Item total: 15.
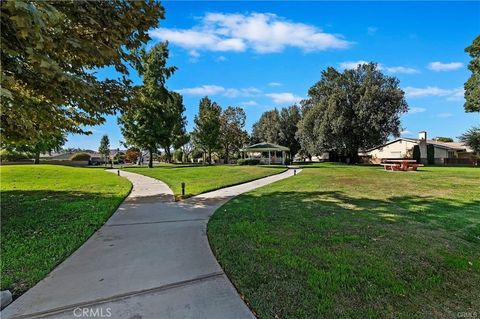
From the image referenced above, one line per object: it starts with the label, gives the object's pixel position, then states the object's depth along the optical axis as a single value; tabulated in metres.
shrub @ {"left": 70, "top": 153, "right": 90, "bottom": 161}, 54.75
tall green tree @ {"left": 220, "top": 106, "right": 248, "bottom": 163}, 50.59
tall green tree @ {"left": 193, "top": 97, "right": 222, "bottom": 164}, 39.47
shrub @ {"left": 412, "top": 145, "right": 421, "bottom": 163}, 40.09
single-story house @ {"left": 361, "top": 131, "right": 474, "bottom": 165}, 40.00
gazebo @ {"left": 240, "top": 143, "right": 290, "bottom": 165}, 37.94
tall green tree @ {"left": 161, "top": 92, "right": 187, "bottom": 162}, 32.97
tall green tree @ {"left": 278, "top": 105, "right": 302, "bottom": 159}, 51.50
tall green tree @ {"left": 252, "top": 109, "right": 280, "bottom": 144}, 51.72
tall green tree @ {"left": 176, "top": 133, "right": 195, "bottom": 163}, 52.88
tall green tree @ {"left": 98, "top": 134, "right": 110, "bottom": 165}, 78.92
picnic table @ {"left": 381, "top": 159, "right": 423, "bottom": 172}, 22.83
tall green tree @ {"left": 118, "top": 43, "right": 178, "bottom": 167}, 30.85
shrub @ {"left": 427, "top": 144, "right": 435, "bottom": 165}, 40.38
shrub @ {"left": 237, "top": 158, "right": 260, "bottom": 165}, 35.98
